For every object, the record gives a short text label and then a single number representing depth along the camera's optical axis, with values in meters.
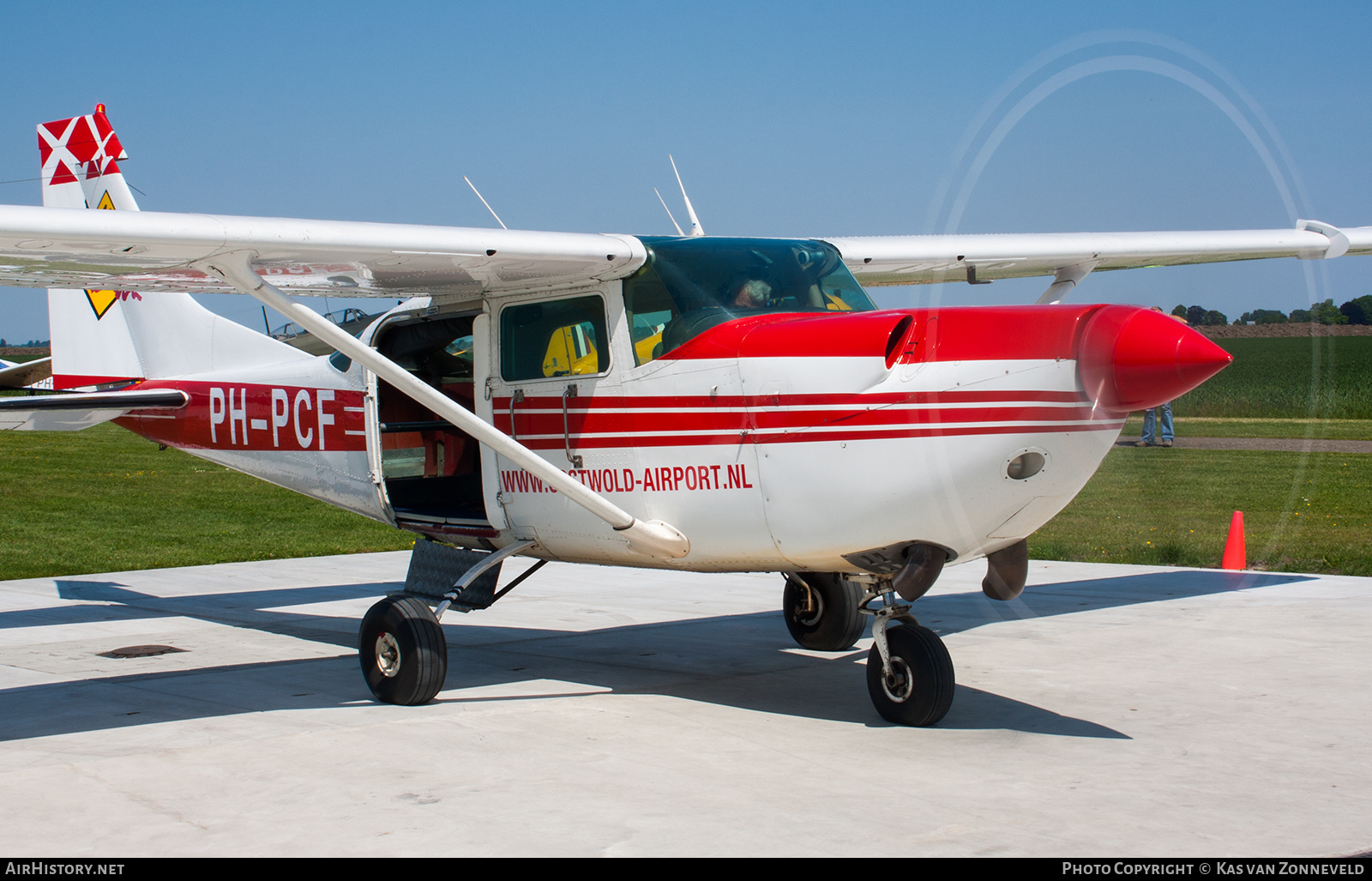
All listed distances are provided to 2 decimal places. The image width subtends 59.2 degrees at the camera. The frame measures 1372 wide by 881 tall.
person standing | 16.27
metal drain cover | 8.06
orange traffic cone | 11.27
